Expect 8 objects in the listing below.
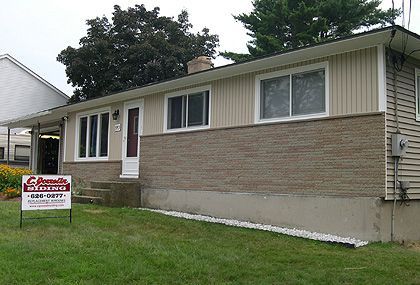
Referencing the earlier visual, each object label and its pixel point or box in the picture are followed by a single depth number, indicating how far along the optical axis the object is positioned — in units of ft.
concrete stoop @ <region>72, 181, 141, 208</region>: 41.91
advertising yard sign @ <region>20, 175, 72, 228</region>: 28.48
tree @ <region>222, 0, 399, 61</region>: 87.76
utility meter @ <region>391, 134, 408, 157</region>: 27.73
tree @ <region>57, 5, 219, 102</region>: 107.76
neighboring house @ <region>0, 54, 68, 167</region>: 97.76
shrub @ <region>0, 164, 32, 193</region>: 51.18
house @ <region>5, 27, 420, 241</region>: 28.25
